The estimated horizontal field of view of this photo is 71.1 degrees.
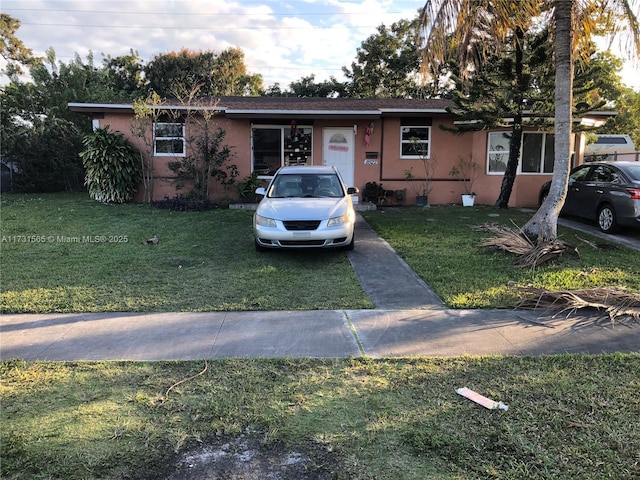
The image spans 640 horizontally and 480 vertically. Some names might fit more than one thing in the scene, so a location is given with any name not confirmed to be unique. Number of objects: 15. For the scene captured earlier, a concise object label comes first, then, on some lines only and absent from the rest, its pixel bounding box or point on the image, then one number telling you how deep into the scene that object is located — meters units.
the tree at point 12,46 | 26.03
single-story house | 15.10
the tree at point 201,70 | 30.95
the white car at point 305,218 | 7.45
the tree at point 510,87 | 12.13
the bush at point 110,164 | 13.98
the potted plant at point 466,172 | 15.50
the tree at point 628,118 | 32.84
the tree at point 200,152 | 14.08
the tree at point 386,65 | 29.09
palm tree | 8.05
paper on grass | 3.24
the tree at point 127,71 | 30.55
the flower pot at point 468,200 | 15.16
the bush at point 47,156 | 18.67
